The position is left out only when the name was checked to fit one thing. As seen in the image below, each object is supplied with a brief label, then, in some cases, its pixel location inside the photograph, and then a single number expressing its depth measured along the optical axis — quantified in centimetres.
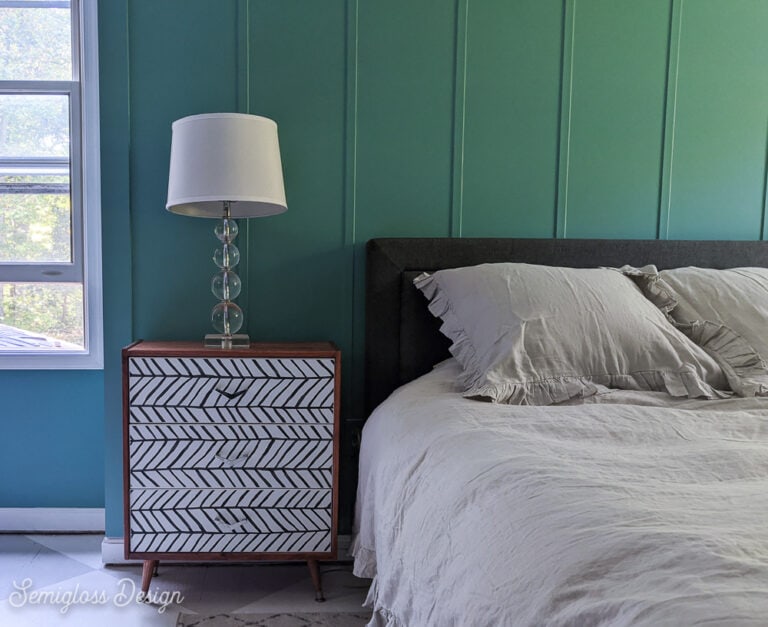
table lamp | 194
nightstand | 194
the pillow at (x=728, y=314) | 175
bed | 71
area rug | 186
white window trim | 250
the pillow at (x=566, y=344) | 168
